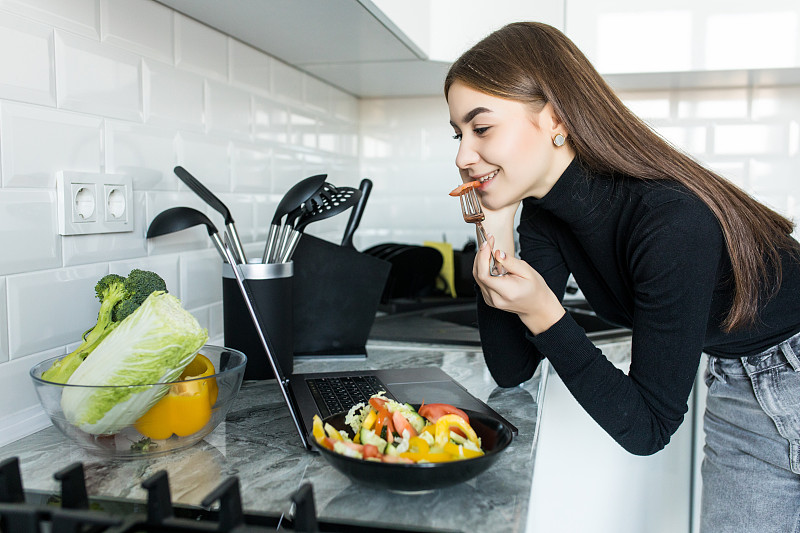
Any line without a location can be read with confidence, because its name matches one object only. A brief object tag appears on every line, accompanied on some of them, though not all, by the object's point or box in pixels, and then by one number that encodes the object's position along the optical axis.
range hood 1.21
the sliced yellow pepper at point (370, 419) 0.75
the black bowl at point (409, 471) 0.63
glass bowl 0.75
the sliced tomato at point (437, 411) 0.78
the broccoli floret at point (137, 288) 0.87
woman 0.89
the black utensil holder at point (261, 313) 1.12
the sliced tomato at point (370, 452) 0.68
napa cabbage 0.72
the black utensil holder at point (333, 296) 1.34
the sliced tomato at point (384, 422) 0.75
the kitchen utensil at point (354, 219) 1.44
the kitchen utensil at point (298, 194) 1.14
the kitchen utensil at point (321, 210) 1.20
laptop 0.90
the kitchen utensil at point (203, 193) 1.06
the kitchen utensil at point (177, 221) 1.05
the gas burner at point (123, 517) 0.53
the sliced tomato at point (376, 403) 0.78
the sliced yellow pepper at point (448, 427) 0.72
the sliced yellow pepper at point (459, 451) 0.69
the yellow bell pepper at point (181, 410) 0.77
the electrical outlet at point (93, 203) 0.94
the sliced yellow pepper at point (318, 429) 0.72
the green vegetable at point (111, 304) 0.80
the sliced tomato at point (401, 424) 0.75
